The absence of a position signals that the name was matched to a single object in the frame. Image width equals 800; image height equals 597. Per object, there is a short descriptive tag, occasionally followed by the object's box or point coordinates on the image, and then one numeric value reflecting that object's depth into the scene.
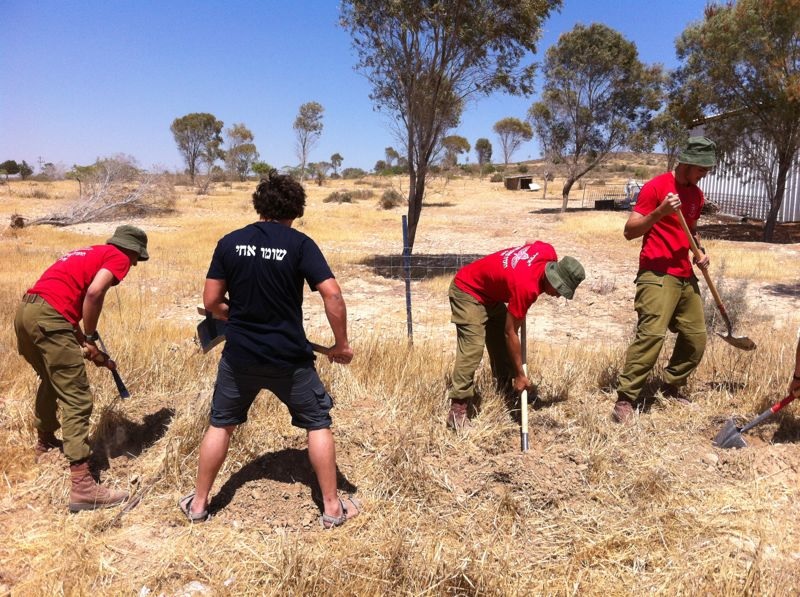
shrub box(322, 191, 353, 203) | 29.80
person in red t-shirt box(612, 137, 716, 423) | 3.71
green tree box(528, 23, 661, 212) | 22.92
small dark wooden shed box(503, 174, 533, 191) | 38.97
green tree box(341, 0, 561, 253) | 10.72
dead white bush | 18.61
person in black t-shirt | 2.56
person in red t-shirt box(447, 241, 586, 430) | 3.22
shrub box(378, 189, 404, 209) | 27.20
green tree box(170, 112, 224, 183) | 46.56
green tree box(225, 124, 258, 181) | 50.88
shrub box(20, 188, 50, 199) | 25.89
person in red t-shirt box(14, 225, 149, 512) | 2.96
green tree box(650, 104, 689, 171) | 25.03
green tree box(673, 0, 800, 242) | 13.64
